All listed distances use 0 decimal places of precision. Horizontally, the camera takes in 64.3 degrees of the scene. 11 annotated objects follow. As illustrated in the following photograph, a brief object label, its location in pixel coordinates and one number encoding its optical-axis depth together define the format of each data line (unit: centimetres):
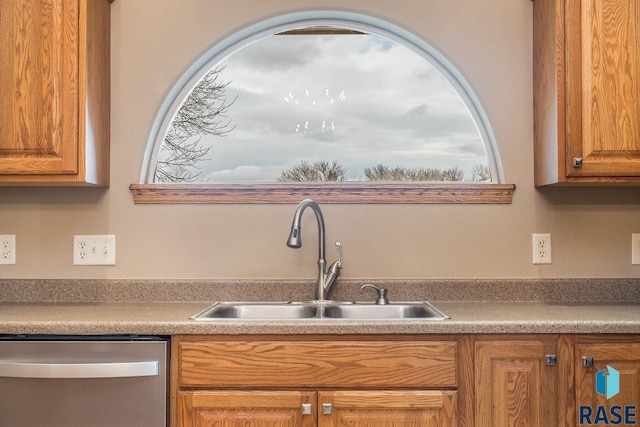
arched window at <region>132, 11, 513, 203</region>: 221
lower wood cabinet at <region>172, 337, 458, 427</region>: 154
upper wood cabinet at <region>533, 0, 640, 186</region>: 181
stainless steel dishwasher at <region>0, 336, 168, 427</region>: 154
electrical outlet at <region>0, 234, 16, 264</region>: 211
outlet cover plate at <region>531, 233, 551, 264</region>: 209
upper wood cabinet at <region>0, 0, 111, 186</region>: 182
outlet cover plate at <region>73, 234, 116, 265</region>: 210
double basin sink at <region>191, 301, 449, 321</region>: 198
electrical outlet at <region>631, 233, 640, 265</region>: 209
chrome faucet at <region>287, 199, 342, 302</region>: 201
